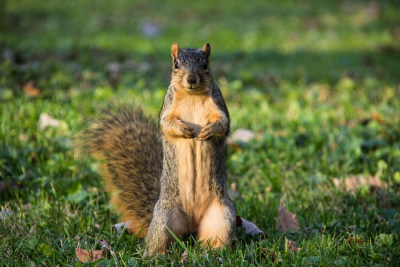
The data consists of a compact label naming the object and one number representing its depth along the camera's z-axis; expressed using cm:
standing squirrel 378
